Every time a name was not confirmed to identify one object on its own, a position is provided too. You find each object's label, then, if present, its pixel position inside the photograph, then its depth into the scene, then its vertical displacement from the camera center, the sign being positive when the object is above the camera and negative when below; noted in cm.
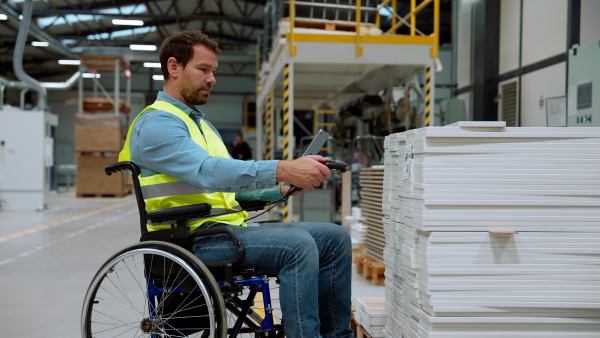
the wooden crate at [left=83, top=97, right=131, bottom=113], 1711 +149
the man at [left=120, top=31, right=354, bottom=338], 220 -11
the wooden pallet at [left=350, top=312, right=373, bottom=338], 307 -93
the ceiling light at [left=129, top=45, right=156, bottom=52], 1956 +366
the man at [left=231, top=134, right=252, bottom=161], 1399 +22
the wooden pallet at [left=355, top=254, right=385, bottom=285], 505 -97
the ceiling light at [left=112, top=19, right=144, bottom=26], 1905 +450
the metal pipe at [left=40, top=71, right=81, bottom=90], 1845 +223
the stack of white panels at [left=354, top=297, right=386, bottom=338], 293 -79
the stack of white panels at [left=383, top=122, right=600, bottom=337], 232 -27
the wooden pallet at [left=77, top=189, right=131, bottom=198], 1673 -112
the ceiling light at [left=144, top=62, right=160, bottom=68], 2223 +358
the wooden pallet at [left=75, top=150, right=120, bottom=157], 1602 +8
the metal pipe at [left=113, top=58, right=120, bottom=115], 1711 +200
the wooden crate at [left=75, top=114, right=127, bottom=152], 1589 +65
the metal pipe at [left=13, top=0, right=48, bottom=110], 1196 +205
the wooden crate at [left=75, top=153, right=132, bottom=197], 1630 -62
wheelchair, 217 -49
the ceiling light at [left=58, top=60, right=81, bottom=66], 2205 +355
